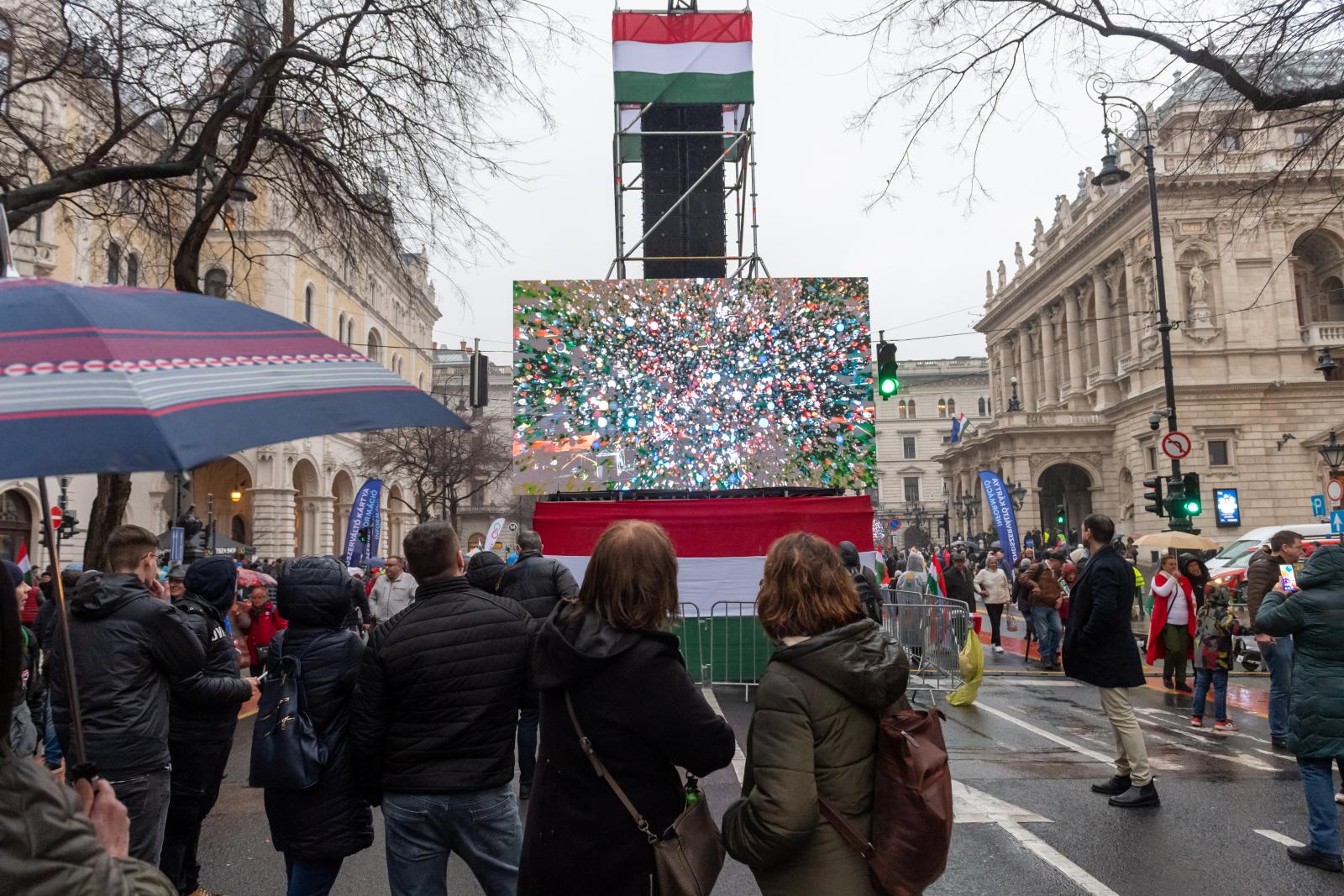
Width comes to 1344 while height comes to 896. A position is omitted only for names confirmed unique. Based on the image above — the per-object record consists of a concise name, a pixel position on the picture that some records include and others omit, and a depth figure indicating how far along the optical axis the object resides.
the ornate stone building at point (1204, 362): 43.88
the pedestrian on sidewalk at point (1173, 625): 11.55
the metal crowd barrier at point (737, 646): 11.21
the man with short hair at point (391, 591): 12.00
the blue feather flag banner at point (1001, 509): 15.54
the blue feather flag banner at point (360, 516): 21.31
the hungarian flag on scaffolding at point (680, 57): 19.92
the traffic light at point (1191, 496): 19.61
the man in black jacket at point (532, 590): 6.73
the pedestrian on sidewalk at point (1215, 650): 9.33
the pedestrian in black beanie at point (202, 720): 4.56
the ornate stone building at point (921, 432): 90.75
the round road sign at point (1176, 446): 19.98
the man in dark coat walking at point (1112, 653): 6.53
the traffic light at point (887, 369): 15.64
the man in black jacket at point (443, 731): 3.38
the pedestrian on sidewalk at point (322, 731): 3.56
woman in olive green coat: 2.84
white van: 20.25
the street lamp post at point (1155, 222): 19.38
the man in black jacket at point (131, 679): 4.01
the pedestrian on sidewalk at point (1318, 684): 5.31
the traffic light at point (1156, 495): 20.12
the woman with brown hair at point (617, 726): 2.84
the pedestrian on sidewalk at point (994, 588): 16.69
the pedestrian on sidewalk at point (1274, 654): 8.45
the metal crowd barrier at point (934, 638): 11.09
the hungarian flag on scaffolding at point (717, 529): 11.13
